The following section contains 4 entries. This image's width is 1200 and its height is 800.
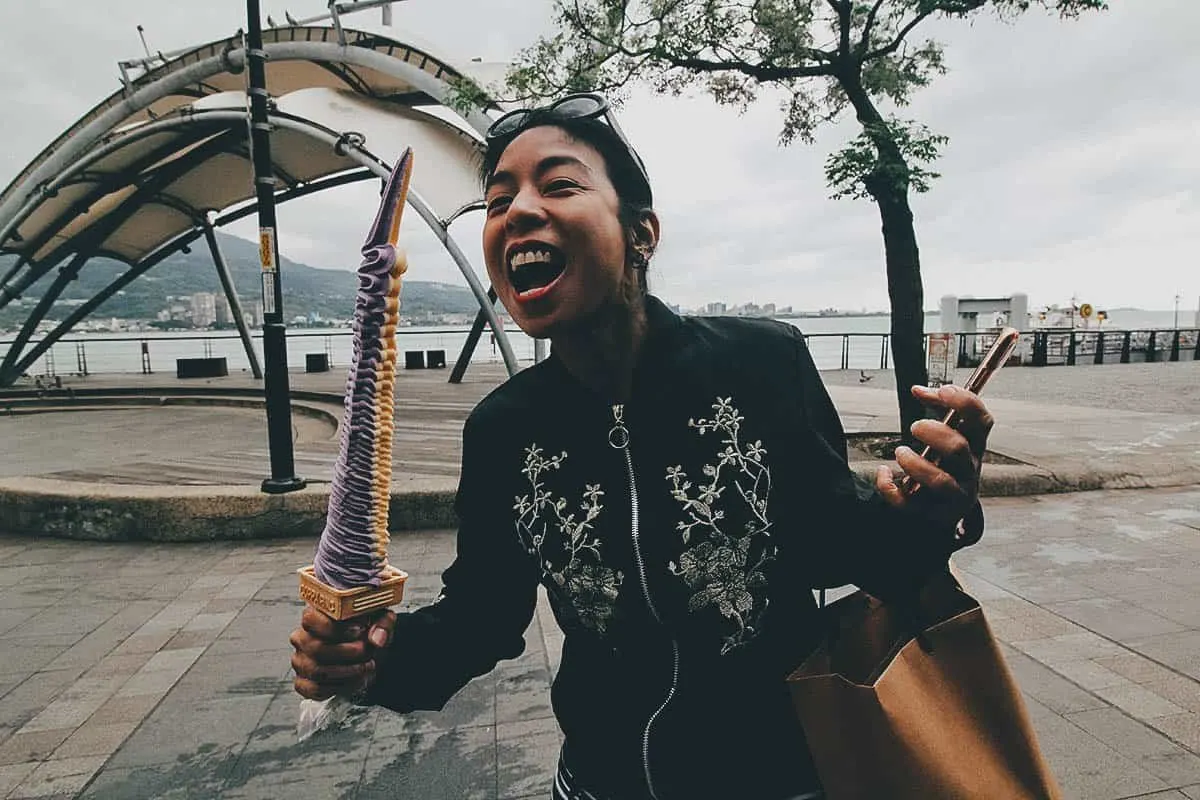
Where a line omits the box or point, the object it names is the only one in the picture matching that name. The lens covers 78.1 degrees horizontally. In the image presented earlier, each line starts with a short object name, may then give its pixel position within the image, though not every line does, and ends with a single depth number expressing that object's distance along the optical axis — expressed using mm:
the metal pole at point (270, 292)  6875
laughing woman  1203
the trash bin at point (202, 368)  26828
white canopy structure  21125
